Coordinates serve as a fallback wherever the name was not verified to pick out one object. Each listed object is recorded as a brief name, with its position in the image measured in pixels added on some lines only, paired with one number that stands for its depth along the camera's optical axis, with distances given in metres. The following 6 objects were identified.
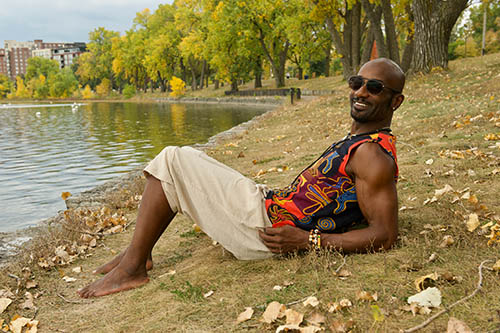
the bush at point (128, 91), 76.06
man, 3.25
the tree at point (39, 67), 109.69
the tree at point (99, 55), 86.88
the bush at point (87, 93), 84.19
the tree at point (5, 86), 104.24
